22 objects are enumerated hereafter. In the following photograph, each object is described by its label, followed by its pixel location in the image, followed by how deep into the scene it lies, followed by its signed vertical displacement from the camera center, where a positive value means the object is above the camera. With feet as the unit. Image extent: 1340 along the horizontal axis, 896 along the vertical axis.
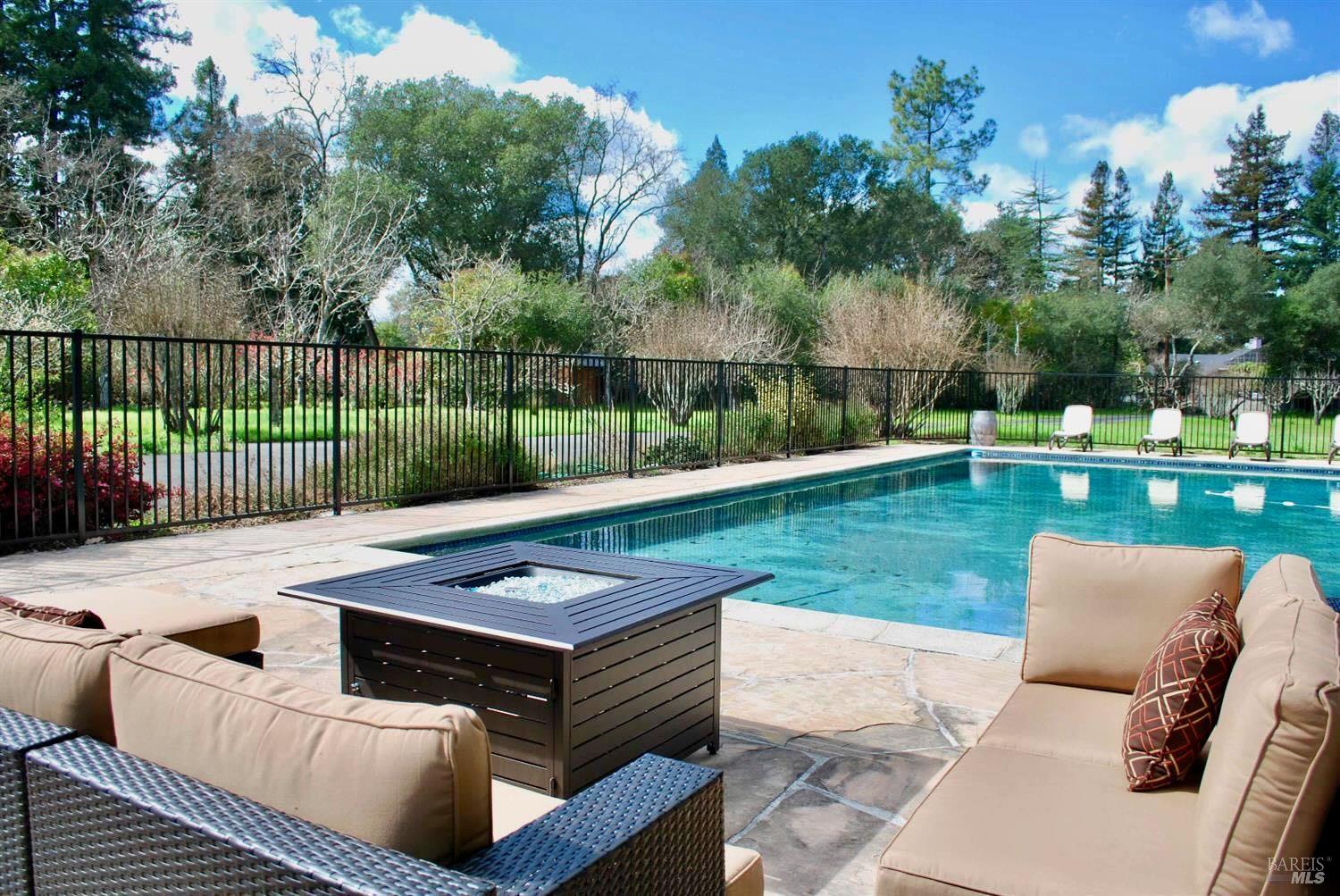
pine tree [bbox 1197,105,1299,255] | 115.55 +26.49
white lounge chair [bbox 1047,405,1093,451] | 53.98 -1.79
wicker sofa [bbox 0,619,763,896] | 3.75 -1.81
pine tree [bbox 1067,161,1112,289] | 132.87 +24.25
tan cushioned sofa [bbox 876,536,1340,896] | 4.53 -2.42
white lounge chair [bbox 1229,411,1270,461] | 48.57 -1.76
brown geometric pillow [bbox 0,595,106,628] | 6.22 -1.58
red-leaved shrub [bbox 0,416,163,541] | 19.39 -2.27
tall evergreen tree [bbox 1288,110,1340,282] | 107.76 +22.08
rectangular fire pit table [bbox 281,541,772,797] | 8.16 -2.53
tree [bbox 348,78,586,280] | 92.84 +23.33
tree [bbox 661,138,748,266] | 108.17 +20.36
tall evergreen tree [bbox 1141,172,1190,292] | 131.54 +23.32
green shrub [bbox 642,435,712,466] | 39.27 -2.65
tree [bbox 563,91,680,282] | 99.19 +23.13
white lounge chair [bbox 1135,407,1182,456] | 51.16 -1.74
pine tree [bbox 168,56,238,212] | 78.74 +22.34
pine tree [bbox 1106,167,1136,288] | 135.74 +22.83
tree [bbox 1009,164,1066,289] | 132.16 +26.29
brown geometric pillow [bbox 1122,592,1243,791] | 6.23 -2.13
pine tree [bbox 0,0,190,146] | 73.26 +26.59
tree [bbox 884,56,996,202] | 112.57 +32.75
